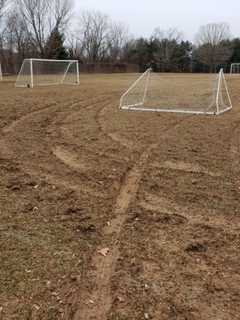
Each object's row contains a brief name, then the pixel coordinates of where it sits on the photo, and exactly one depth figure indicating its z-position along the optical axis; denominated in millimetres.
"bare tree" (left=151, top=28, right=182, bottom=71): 59781
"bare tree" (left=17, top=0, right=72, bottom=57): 52625
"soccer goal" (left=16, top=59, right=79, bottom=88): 20867
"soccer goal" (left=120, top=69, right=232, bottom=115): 11792
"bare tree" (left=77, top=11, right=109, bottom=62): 57500
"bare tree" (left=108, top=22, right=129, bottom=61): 58875
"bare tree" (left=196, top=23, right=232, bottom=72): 59781
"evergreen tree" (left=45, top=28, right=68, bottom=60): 51031
